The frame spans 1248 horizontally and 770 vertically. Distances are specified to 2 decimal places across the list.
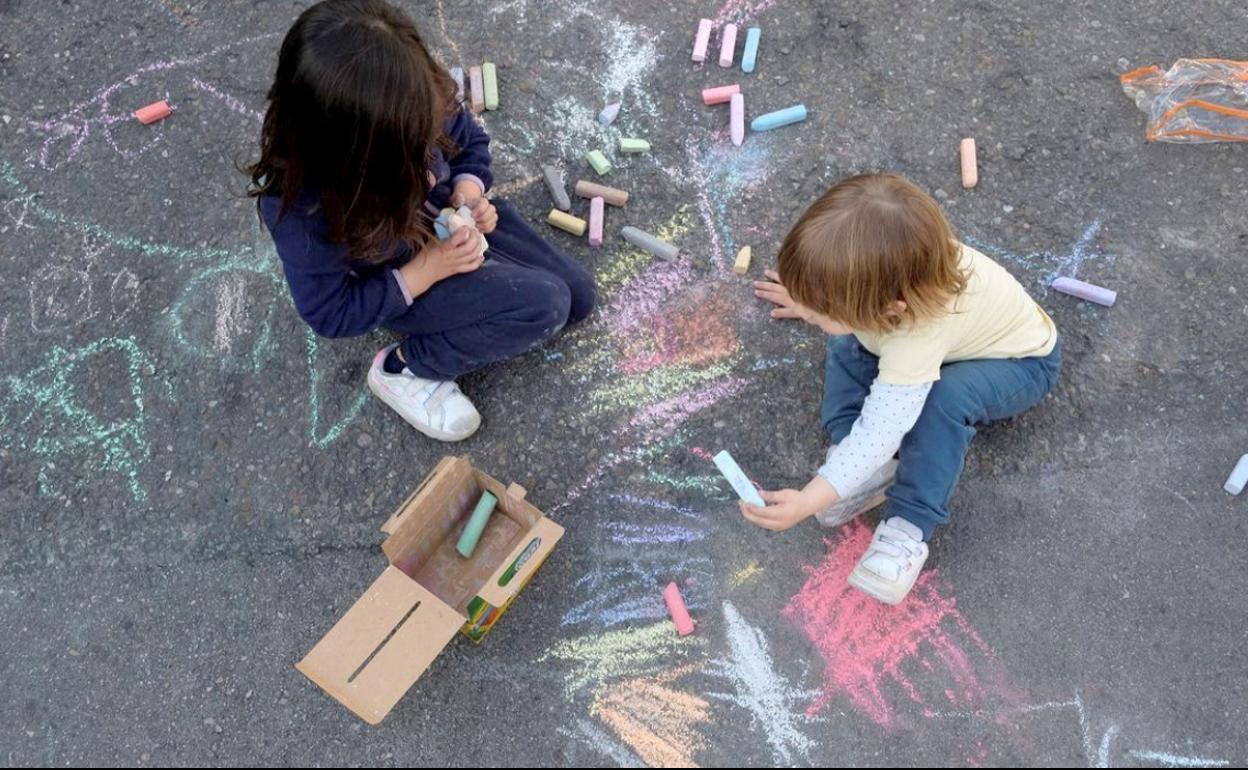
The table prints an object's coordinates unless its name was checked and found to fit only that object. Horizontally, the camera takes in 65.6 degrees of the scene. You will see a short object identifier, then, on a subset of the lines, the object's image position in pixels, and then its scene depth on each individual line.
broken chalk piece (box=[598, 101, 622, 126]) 3.48
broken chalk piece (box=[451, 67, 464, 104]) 3.55
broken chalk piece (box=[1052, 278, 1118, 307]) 3.02
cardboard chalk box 2.37
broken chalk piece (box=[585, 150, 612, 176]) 3.37
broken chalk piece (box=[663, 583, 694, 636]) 2.64
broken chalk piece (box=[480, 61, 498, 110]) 3.53
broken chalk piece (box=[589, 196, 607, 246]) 3.25
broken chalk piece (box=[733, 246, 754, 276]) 3.15
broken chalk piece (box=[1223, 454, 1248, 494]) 2.75
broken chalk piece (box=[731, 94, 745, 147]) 3.41
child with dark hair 2.13
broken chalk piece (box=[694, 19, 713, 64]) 3.56
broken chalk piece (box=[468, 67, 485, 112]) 3.54
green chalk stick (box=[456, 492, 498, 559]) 2.72
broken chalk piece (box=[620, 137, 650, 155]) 3.40
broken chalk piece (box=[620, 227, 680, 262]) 3.21
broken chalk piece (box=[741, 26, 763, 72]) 3.56
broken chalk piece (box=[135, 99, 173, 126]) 3.55
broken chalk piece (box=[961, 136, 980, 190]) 3.27
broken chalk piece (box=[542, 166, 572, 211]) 3.33
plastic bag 3.33
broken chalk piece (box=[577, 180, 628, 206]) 3.30
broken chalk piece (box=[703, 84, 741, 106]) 3.48
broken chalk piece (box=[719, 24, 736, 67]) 3.54
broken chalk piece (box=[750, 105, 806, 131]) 3.41
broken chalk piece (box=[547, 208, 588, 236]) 3.26
